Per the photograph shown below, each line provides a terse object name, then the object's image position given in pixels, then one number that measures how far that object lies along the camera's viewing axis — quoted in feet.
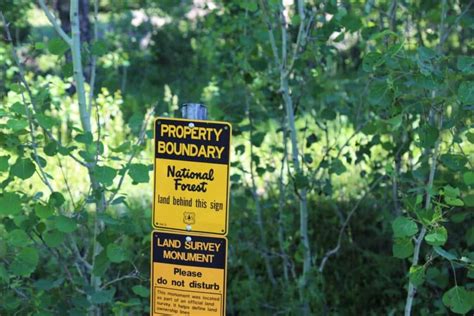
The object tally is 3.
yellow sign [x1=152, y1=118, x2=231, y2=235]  8.75
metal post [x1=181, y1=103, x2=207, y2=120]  8.89
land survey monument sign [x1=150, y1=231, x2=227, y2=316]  8.85
